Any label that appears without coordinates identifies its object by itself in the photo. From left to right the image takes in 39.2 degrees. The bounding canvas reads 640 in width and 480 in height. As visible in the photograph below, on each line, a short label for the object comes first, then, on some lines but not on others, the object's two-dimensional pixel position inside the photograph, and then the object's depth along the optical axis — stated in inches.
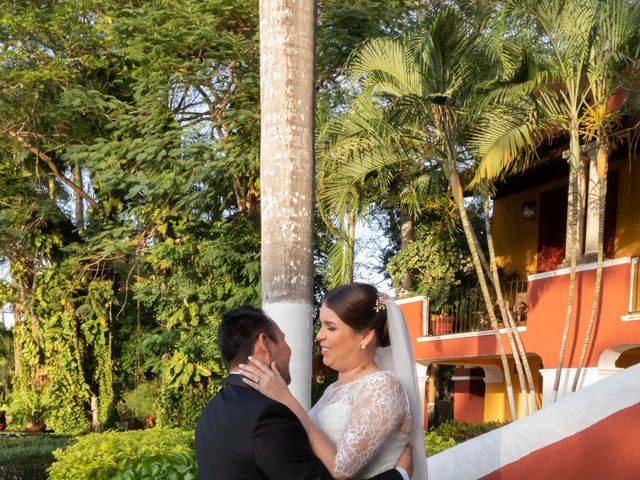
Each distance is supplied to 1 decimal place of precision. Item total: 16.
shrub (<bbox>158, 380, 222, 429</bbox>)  703.1
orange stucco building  448.1
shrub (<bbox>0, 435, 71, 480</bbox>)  571.8
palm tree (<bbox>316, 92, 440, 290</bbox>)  435.8
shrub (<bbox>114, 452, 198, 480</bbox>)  218.1
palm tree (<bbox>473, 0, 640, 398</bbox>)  391.9
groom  96.8
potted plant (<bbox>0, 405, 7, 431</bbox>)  1011.2
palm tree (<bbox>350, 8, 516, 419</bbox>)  406.9
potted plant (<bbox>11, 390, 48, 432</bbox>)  895.7
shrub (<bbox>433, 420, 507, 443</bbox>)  515.2
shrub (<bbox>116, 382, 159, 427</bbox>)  863.7
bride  103.0
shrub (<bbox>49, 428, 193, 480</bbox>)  263.4
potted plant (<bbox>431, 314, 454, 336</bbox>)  622.8
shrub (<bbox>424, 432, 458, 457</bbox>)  299.6
